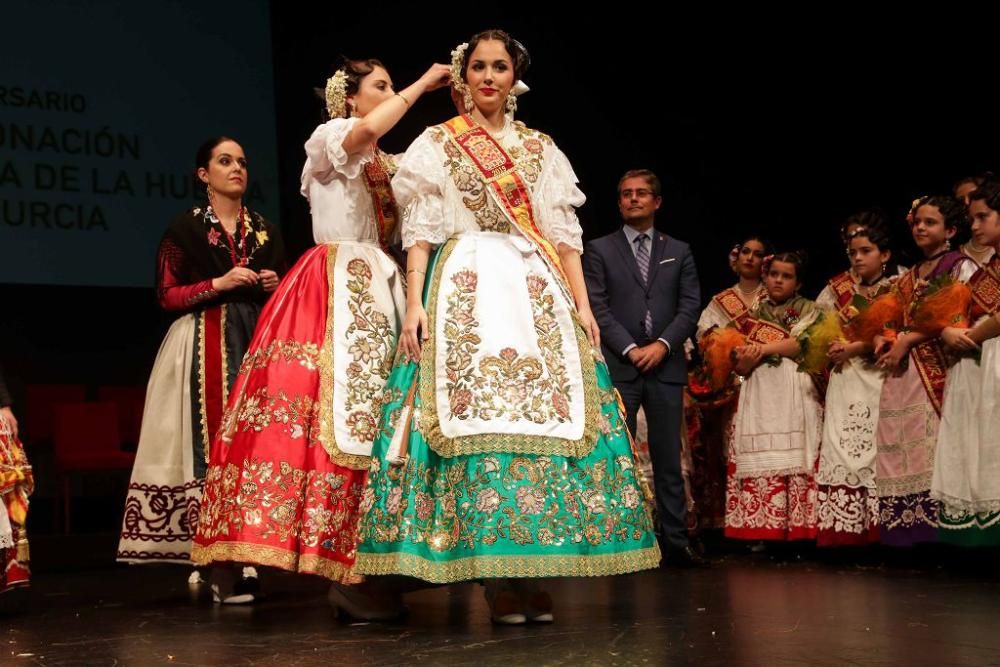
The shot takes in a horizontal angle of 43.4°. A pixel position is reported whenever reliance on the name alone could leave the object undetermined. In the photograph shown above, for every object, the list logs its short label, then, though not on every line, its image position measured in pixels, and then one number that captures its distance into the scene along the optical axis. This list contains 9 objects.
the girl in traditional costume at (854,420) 5.00
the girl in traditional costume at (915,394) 4.62
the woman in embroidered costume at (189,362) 4.34
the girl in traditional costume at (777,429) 5.32
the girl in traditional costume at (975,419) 4.28
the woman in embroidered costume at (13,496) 3.69
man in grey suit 5.02
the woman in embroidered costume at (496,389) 2.98
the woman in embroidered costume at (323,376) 3.42
